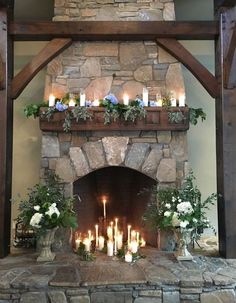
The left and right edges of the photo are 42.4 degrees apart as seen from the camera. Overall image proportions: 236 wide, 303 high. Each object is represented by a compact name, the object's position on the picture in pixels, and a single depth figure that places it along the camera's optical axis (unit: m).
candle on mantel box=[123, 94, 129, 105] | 3.26
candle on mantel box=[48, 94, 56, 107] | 3.28
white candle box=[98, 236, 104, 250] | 3.40
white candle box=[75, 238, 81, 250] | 3.29
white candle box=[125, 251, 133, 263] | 2.96
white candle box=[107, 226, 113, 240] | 3.40
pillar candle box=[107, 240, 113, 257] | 3.17
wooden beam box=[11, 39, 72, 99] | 3.32
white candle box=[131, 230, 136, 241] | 3.38
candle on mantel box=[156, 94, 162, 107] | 3.33
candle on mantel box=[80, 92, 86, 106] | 3.25
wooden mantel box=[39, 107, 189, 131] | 3.26
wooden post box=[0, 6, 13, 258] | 3.13
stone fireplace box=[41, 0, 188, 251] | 3.33
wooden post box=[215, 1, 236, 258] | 3.10
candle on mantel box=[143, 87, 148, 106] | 3.29
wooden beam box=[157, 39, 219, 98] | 3.31
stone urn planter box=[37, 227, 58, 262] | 2.98
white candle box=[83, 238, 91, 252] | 3.16
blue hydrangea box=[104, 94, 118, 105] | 3.23
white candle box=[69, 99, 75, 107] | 3.27
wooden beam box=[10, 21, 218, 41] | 3.34
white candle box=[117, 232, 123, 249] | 3.32
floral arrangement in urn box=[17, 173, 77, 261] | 2.89
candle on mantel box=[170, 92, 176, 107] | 3.29
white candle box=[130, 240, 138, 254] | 3.10
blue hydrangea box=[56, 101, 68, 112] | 3.20
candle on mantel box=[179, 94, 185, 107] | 3.31
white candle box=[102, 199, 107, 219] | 3.86
